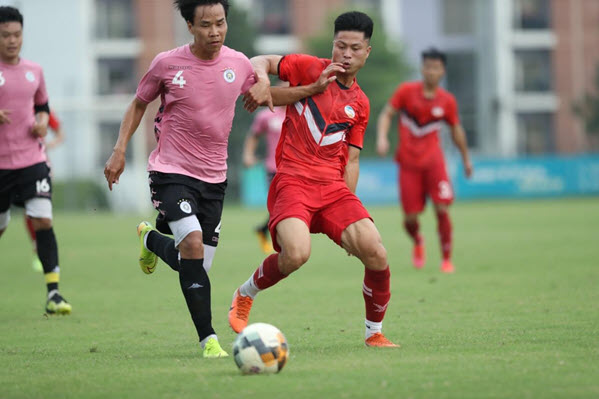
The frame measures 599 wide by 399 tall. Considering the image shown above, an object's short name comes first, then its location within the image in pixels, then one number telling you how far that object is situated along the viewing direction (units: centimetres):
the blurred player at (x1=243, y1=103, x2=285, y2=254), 3459
